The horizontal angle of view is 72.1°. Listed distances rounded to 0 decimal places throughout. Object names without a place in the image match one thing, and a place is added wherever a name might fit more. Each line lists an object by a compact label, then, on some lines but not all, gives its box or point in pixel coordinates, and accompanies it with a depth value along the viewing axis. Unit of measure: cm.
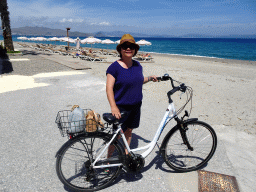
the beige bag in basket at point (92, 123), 214
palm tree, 1812
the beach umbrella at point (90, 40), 2820
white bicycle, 220
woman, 223
